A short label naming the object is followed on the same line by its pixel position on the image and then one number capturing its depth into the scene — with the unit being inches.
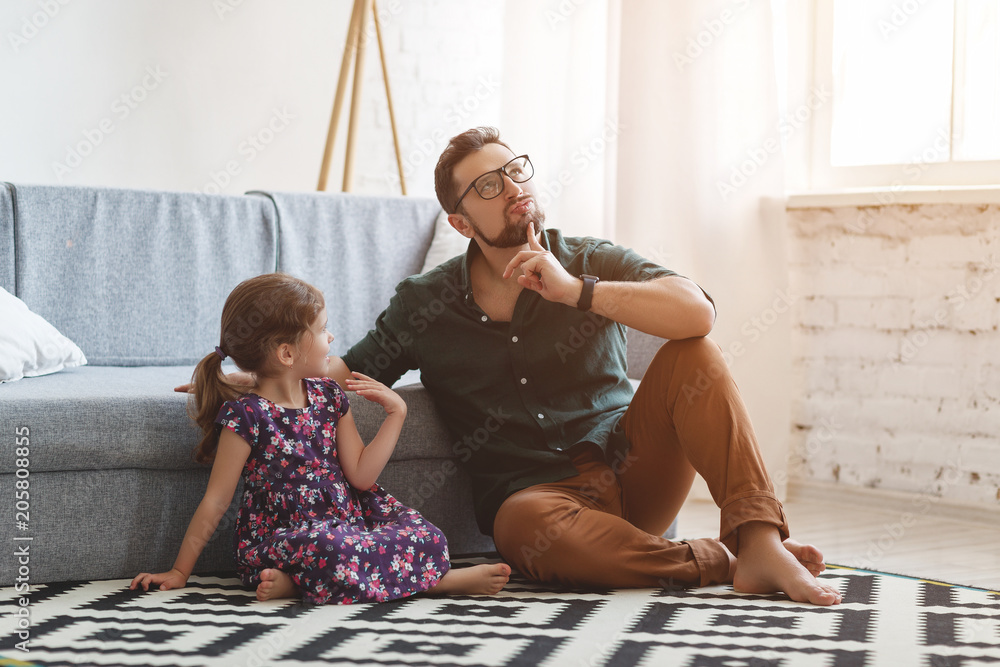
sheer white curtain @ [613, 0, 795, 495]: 114.4
